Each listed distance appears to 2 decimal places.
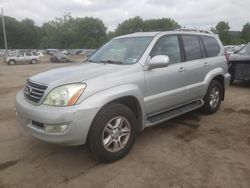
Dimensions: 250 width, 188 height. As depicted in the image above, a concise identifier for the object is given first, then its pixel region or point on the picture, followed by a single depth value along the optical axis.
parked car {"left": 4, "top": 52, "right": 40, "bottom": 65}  23.42
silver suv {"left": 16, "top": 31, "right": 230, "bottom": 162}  2.30
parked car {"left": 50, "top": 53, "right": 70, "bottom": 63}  25.56
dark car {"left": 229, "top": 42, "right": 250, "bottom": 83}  6.47
